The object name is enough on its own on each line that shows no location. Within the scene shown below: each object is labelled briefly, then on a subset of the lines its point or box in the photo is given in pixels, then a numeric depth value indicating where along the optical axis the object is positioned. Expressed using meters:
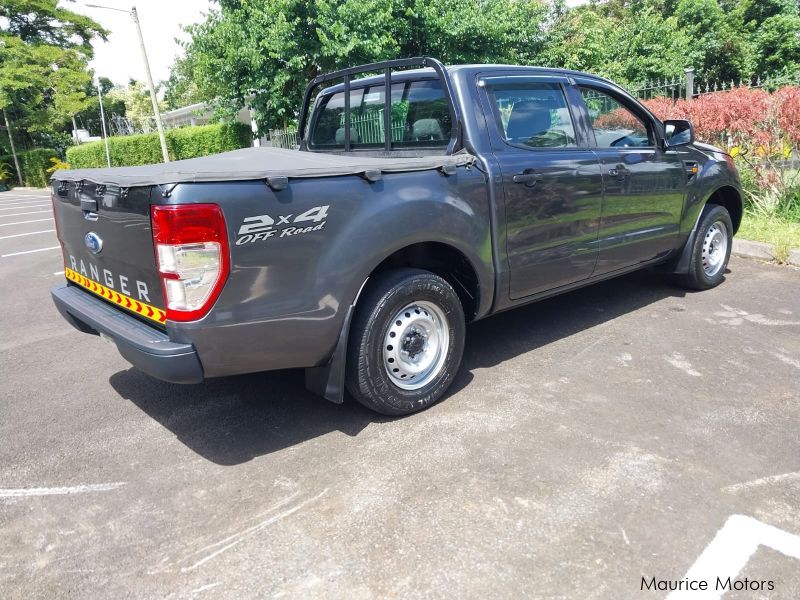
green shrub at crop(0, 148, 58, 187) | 34.00
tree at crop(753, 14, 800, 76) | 23.30
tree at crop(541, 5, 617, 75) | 17.06
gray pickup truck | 2.77
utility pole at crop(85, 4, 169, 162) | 20.34
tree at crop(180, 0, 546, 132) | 13.73
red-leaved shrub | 7.33
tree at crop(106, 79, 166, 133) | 58.50
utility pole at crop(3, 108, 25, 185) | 34.51
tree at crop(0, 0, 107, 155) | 32.06
